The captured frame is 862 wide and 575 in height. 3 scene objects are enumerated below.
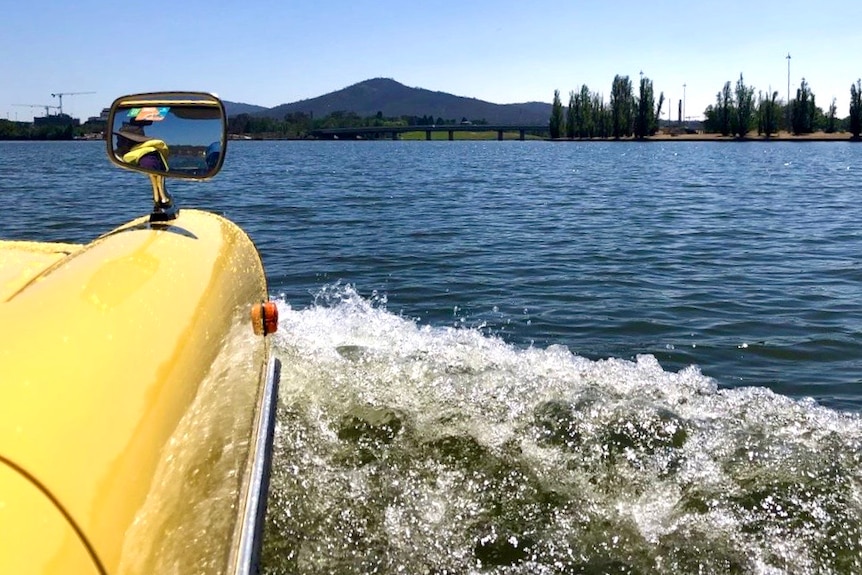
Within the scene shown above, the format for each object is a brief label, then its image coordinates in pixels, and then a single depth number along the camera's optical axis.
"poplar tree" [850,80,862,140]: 92.94
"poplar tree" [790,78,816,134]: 99.69
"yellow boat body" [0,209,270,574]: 0.97
